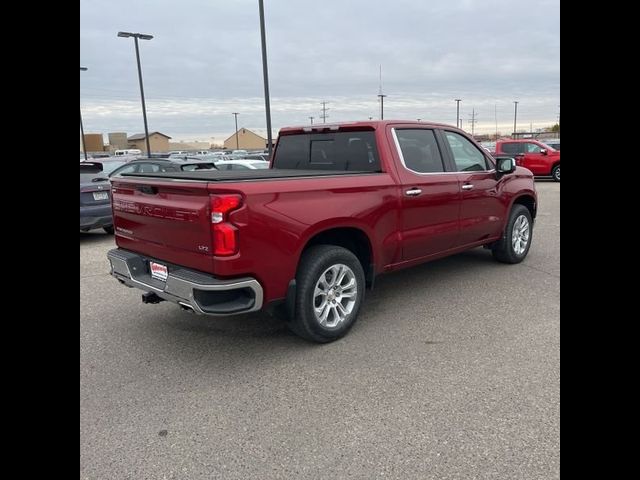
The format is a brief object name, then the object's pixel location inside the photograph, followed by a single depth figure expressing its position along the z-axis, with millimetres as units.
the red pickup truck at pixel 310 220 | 3451
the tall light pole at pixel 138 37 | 22906
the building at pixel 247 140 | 92312
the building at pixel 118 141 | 82875
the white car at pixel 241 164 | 11552
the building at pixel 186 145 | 93638
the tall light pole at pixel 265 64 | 14156
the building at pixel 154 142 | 81425
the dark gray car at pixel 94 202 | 8719
